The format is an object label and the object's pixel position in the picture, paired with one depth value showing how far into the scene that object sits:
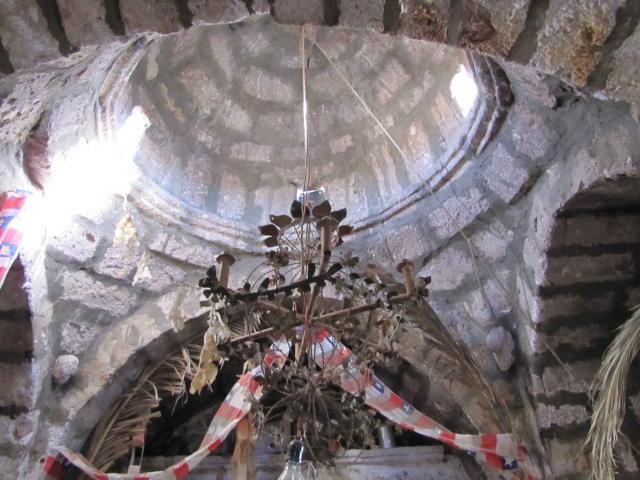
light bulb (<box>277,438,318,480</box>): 2.41
